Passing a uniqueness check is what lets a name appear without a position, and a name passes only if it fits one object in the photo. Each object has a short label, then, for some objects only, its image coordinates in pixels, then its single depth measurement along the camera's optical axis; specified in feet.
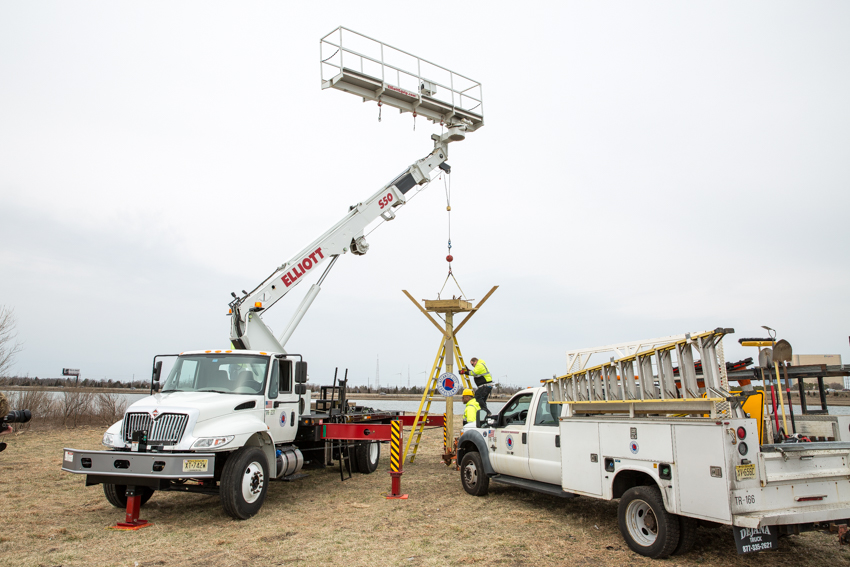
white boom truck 24.82
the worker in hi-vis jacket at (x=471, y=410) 38.34
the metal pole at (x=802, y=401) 24.08
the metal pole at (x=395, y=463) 31.37
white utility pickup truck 17.24
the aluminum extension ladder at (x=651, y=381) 18.71
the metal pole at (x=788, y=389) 21.33
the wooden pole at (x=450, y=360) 41.75
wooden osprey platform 42.65
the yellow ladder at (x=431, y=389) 42.52
